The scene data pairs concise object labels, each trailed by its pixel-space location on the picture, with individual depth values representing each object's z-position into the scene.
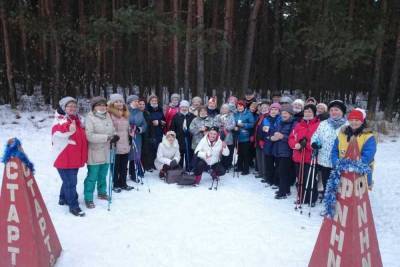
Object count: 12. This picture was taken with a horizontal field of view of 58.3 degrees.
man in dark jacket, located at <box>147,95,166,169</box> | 7.68
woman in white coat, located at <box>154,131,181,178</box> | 7.45
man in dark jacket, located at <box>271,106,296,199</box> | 6.50
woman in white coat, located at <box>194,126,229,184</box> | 7.20
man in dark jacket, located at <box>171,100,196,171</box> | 7.85
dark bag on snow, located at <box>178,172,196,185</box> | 7.17
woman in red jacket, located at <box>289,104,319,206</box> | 6.07
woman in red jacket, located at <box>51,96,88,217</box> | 5.19
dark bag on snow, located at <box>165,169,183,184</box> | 7.31
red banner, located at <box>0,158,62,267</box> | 3.58
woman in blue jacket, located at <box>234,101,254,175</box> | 7.81
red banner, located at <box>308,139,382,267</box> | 3.34
